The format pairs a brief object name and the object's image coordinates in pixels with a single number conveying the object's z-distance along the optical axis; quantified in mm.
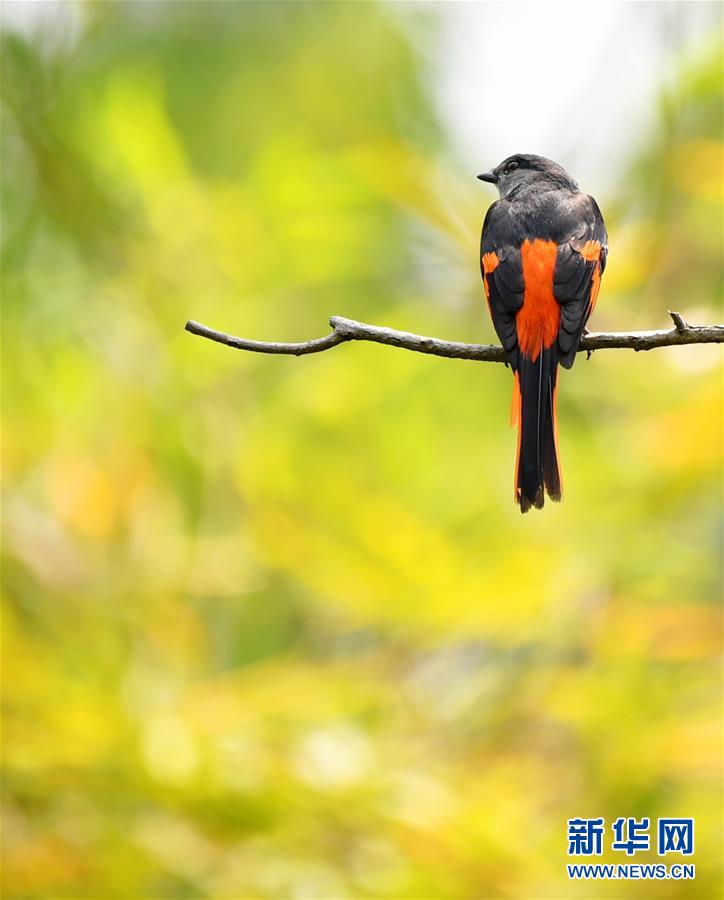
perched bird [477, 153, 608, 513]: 6273
